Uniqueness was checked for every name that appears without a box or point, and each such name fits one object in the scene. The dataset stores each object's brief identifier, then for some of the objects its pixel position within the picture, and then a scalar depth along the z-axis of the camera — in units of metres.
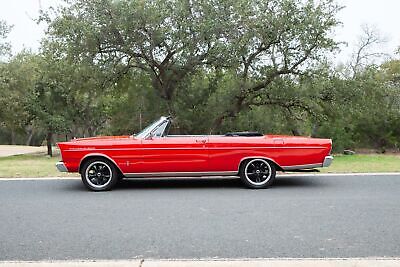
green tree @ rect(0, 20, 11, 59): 27.02
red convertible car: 8.27
